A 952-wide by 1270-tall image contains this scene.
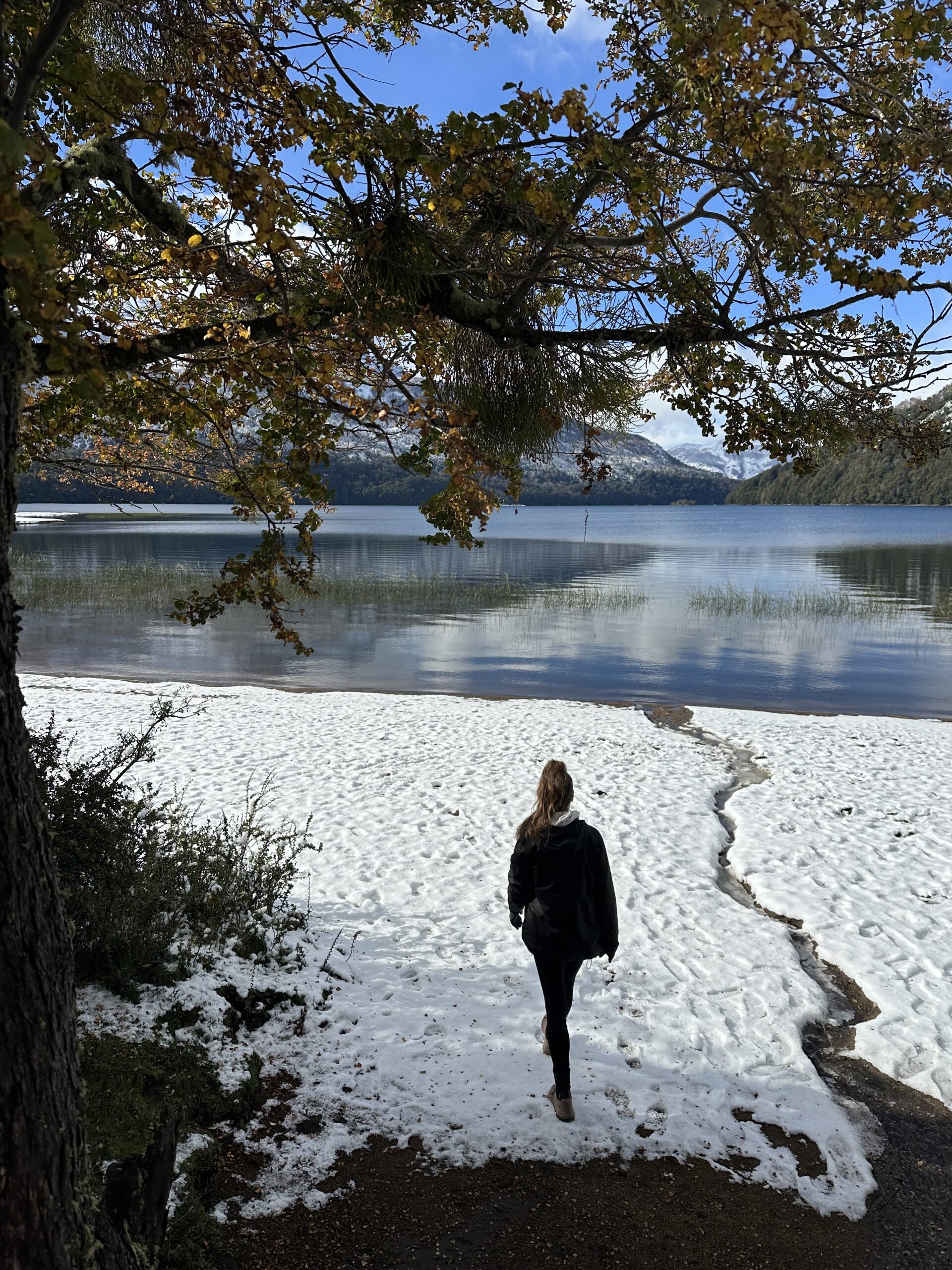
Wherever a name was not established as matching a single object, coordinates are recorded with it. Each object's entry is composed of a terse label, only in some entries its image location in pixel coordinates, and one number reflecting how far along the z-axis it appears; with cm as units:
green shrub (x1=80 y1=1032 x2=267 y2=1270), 421
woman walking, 537
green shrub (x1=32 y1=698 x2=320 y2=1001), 621
